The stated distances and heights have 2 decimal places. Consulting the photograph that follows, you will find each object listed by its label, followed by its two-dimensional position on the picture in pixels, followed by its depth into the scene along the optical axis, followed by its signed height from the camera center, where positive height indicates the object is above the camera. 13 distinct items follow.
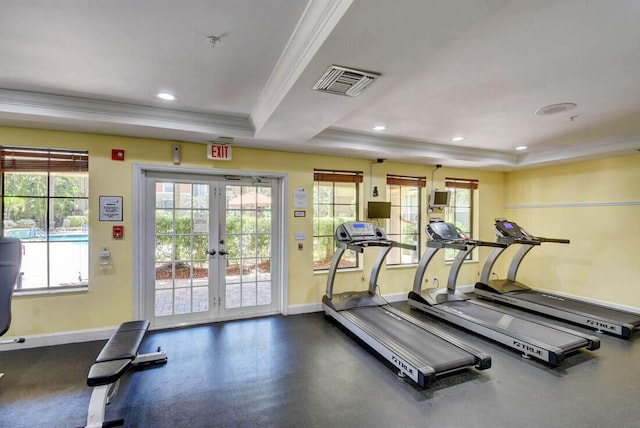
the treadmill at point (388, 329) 2.92 -1.39
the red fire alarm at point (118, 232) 3.82 -0.23
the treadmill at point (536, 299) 4.05 -1.37
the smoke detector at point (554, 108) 3.20 +1.14
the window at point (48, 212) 3.51 +0.01
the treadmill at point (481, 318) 3.35 -1.39
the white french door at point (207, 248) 4.14 -0.49
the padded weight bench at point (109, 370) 2.09 -1.09
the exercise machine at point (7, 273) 2.67 -0.53
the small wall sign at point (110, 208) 3.77 +0.07
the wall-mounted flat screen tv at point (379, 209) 5.21 +0.08
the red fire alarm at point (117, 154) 3.80 +0.74
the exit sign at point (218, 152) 4.13 +0.84
